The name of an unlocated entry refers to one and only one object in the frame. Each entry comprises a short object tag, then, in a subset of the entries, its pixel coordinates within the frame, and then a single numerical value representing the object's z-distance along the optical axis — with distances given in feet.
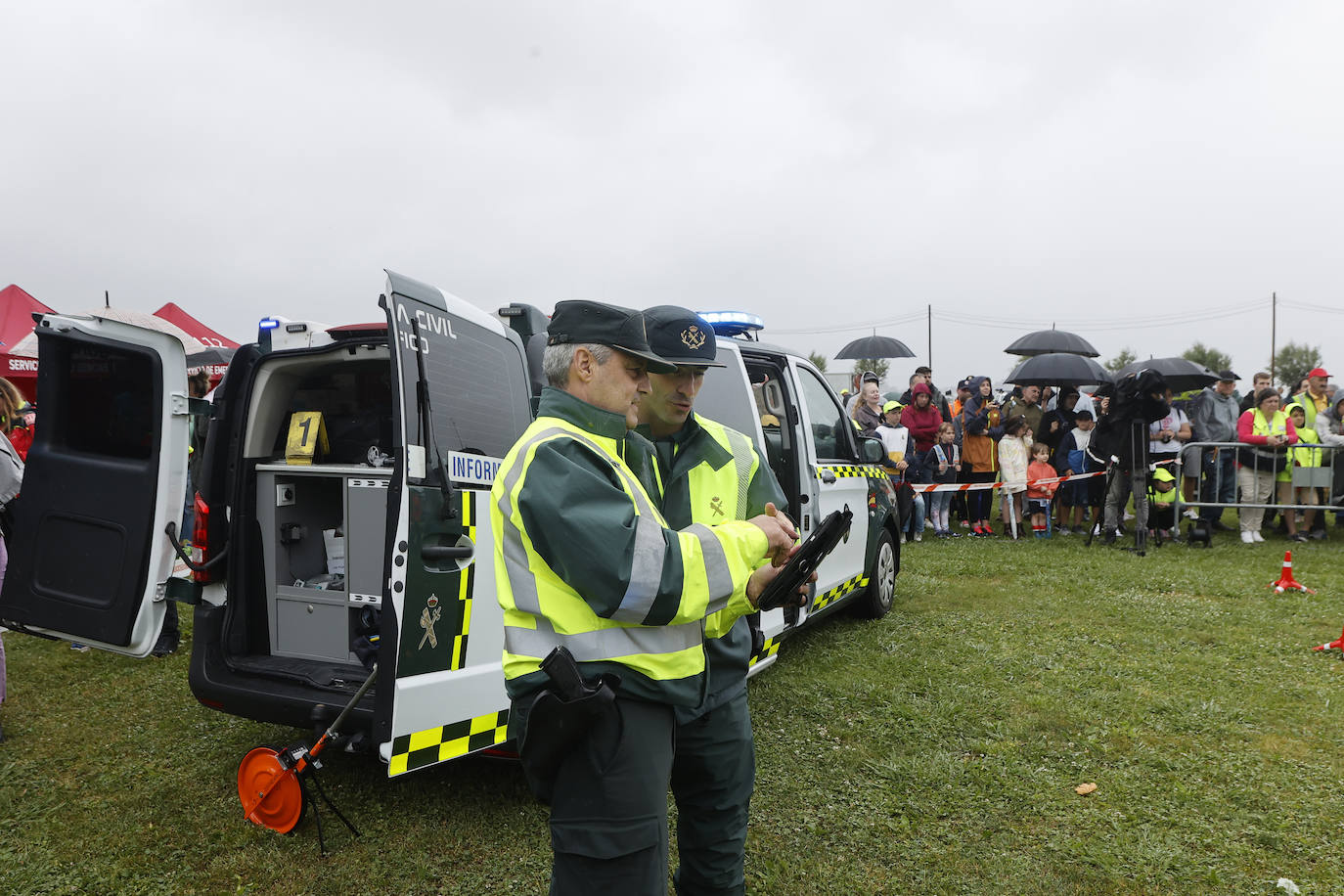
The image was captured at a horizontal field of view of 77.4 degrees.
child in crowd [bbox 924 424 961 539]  34.58
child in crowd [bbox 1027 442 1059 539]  34.22
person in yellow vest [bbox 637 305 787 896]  6.63
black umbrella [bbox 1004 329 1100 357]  43.68
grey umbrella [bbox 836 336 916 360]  54.95
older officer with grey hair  5.23
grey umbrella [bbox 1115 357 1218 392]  35.60
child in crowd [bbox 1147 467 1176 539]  33.50
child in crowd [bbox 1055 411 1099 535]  35.42
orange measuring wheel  10.52
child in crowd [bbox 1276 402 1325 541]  32.07
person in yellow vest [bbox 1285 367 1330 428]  33.83
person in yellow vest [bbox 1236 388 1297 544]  32.09
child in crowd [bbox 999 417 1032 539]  34.27
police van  9.60
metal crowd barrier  31.73
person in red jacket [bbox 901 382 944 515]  34.73
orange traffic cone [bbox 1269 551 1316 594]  23.40
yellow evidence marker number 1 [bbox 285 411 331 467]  12.92
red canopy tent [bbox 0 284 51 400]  39.58
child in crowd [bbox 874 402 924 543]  32.14
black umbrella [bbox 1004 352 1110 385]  37.14
